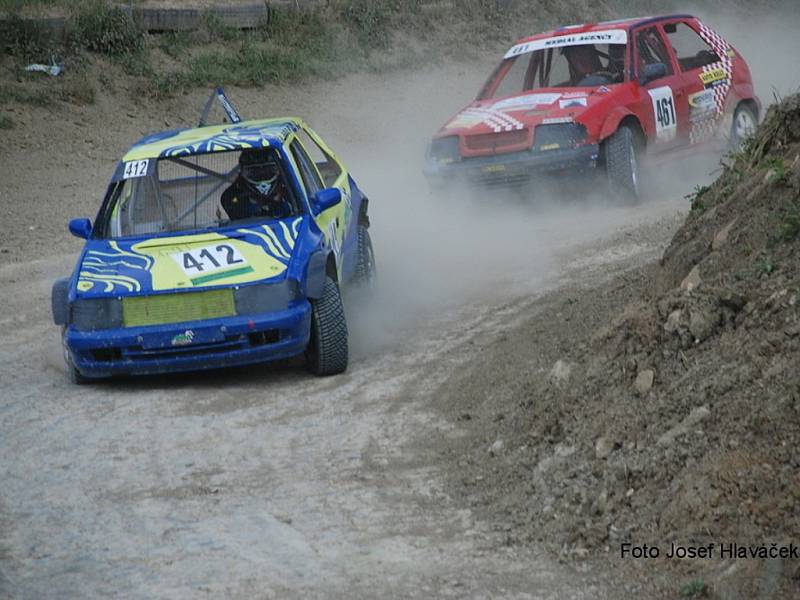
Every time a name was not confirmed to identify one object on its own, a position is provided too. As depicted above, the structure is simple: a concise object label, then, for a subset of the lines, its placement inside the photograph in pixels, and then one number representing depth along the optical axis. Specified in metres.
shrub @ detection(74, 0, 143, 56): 40.00
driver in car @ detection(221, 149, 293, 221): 18.61
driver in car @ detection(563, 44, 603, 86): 28.44
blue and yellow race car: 16.81
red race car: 26.56
